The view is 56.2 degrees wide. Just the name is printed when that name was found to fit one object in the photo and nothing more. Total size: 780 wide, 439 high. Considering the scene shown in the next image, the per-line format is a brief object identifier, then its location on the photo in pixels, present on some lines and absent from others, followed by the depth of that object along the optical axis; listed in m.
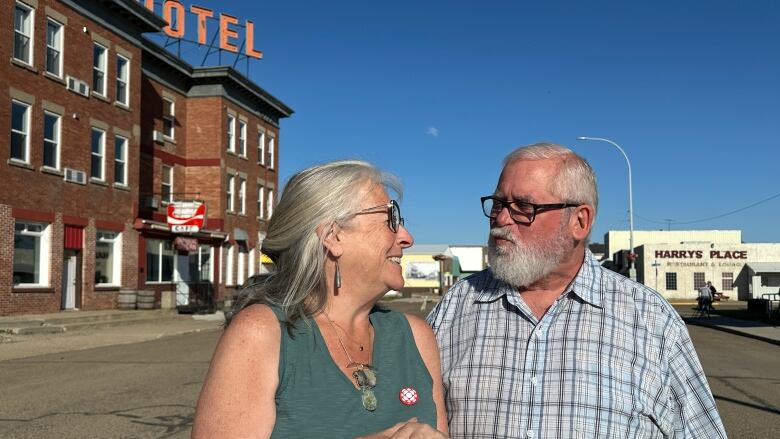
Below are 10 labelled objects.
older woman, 1.99
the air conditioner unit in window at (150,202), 30.22
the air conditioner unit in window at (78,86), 23.89
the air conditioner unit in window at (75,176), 23.62
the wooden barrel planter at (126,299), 25.77
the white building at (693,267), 56.94
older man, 2.71
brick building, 21.72
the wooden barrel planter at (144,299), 26.17
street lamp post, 32.76
